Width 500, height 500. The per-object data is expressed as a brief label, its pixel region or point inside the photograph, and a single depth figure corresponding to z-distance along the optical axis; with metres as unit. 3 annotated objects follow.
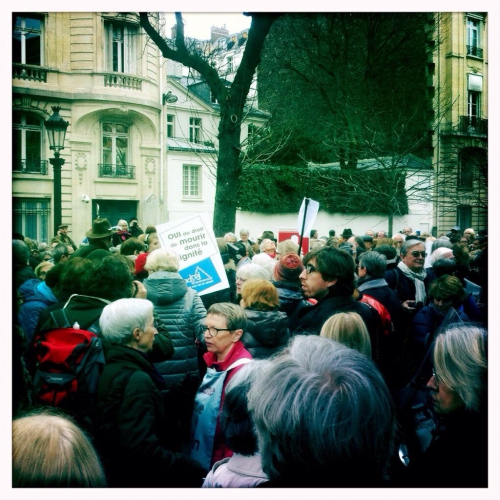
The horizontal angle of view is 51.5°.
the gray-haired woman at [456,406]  1.84
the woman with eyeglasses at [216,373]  2.64
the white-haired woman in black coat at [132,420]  2.27
